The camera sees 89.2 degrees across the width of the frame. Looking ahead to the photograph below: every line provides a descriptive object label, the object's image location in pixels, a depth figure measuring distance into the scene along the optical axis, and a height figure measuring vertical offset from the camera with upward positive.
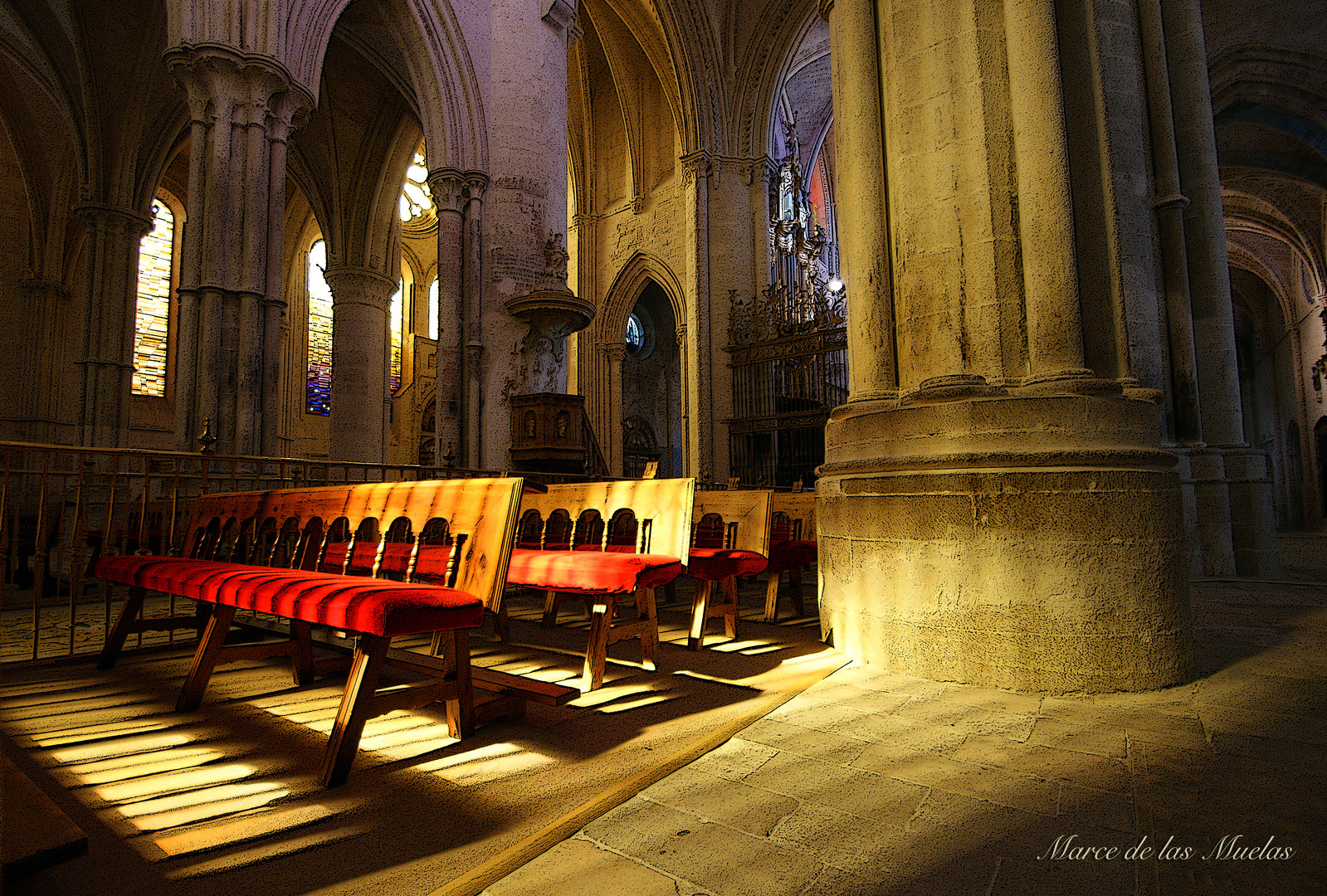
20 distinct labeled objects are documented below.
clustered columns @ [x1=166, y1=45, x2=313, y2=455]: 7.68 +3.10
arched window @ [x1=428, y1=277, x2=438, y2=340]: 21.16 +6.25
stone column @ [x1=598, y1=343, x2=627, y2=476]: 17.30 +2.63
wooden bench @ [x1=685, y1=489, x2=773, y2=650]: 3.49 -0.27
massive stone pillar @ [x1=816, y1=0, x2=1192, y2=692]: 2.75 +0.35
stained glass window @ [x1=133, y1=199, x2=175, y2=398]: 16.48 +5.18
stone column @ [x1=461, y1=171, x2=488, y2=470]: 9.56 +2.98
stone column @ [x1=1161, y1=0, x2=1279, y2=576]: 6.34 +1.46
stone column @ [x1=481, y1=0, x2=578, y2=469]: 9.54 +4.78
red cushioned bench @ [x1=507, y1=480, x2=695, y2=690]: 2.74 -0.23
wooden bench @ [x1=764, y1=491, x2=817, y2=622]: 4.52 -0.28
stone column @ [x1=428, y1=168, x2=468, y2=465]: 9.63 +2.98
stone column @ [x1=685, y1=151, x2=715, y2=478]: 13.59 +3.94
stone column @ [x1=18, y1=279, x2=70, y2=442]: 15.05 +3.56
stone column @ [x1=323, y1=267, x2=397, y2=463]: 13.66 +3.13
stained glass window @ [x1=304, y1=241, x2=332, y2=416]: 19.59 +5.04
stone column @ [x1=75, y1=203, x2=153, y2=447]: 12.56 +3.69
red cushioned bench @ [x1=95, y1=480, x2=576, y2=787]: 1.86 -0.25
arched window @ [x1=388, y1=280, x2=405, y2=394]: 20.25 +5.04
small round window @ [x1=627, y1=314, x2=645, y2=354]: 21.30 +5.43
